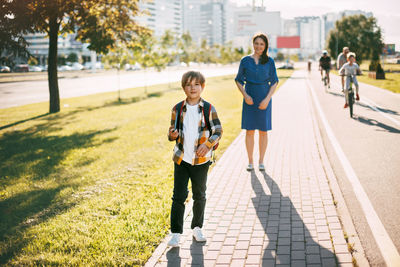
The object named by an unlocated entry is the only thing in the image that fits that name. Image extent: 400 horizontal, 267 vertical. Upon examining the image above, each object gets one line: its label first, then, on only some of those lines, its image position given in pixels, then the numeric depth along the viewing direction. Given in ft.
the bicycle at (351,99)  37.62
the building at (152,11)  632.75
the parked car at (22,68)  225.97
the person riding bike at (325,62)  68.08
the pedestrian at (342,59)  52.09
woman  18.51
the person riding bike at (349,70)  39.17
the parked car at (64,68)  256.87
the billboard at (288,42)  336.70
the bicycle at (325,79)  72.47
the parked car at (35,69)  240.94
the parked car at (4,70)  212.48
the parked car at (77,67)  272.04
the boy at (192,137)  11.30
